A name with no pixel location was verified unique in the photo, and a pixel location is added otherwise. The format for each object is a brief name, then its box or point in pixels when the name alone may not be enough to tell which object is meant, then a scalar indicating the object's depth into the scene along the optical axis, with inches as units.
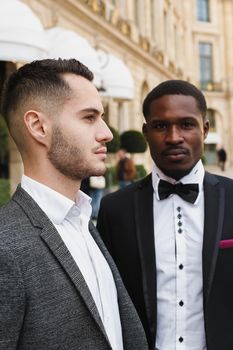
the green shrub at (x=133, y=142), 732.0
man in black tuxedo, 84.4
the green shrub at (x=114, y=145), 592.9
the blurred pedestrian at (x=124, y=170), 497.0
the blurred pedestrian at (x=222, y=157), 1298.8
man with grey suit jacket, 58.7
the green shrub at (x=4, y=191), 296.0
